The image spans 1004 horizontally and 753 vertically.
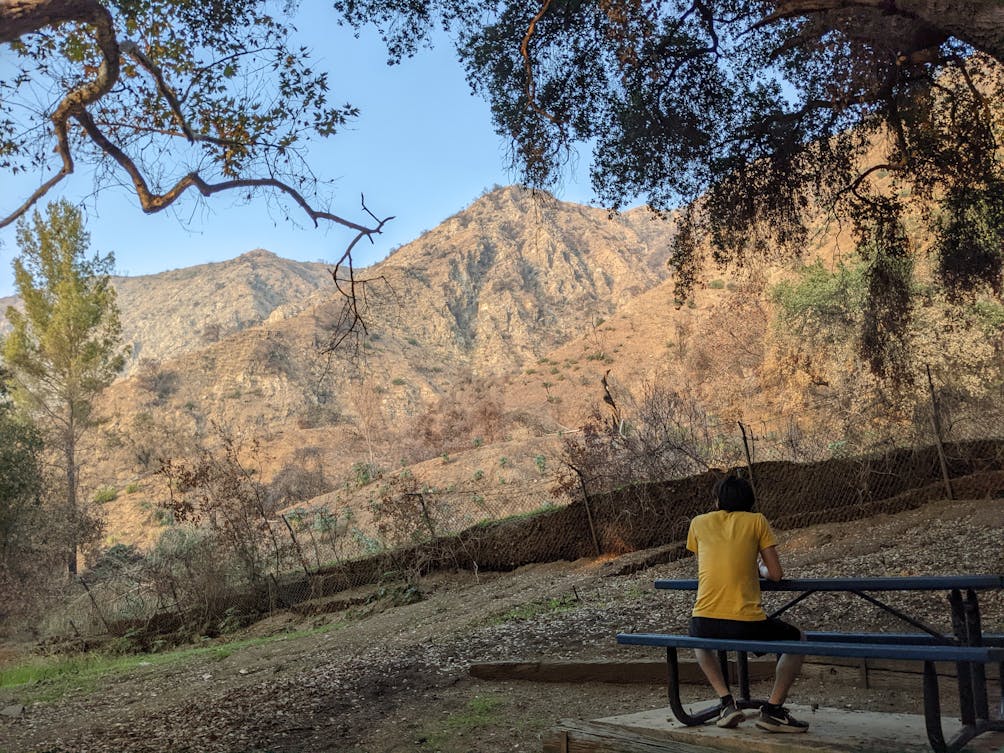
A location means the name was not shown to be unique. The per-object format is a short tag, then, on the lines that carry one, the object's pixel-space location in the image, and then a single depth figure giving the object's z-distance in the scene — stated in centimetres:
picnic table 329
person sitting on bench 401
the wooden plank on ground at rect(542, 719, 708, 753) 381
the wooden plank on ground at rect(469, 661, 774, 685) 586
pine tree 2997
